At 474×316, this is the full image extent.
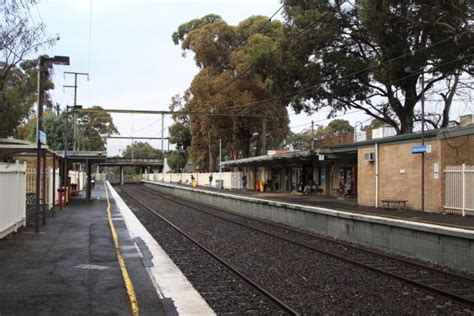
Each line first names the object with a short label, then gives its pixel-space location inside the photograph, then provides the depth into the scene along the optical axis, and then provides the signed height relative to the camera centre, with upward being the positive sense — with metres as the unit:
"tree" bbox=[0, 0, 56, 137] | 13.58 +3.21
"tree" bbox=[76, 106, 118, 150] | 90.75 +7.81
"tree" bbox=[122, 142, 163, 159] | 159.80 +6.52
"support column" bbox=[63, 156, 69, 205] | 29.97 -0.26
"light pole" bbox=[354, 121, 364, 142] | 33.17 +2.67
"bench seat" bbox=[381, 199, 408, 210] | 23.06 -1.21
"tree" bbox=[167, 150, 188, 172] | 106.93 +2.59
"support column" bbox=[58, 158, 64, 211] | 26.20 -0.27
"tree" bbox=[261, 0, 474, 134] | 26.61 +6.66
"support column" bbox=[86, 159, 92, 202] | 33.31 -0.59
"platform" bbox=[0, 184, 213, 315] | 7.25 -1.77
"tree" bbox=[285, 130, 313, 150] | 98.18 +6.47
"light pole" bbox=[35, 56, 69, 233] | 15.74 +1.97
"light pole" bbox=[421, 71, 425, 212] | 21.89 -0.18
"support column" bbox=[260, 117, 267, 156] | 50.81 +3.55
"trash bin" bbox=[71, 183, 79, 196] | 40.73 -1.36
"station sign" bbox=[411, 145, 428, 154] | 21.53 +1.01
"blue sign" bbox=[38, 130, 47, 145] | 15.88 +1.04
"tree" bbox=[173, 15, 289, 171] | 55.28 +9.06
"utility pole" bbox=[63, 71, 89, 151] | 57.69 +10.55
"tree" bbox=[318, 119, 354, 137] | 93.25 +8.06
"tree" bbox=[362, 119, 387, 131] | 71.23 +6.73
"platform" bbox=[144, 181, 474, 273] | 12.03 -1.55
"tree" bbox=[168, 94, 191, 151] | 94.62 +7.38
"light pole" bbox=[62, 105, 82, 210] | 30.72 -0.10
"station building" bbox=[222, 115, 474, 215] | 20.77 +0.33
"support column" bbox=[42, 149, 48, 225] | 17.75 -0.17
